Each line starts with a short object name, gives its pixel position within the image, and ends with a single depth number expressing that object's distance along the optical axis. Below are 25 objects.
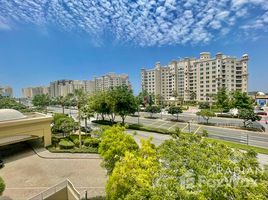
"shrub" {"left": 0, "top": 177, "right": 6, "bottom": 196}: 13.08
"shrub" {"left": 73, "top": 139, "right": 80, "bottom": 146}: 28.35
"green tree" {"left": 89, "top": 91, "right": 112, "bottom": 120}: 44.83
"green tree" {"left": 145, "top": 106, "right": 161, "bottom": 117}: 60.25
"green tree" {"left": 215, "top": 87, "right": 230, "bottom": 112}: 65.38
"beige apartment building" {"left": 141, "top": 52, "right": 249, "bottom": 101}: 83.44
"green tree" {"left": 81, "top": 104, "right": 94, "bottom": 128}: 37.03
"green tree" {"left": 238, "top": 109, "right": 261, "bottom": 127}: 38.09
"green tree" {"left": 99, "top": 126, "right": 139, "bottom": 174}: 14.01
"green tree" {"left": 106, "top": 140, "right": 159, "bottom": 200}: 8.53
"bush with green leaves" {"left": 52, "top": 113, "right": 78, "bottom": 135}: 30.88
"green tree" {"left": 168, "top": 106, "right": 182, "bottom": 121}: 52.61
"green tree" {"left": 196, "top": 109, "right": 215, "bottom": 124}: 45.47
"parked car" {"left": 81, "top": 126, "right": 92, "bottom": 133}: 38.25
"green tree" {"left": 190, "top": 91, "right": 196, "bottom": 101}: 93.31
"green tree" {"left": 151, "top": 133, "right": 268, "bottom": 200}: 6.48
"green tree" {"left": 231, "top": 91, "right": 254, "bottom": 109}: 52.54
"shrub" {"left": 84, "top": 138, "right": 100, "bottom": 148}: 27.31
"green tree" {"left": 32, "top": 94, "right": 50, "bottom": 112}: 89.85
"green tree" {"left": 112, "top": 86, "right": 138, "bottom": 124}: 40.58
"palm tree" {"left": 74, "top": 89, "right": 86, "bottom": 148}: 28.67
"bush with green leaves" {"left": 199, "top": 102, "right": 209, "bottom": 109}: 78.50
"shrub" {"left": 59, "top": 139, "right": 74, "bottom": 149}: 26.61
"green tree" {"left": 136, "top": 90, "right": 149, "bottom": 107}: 88.62
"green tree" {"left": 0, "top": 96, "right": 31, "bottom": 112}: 63.88
